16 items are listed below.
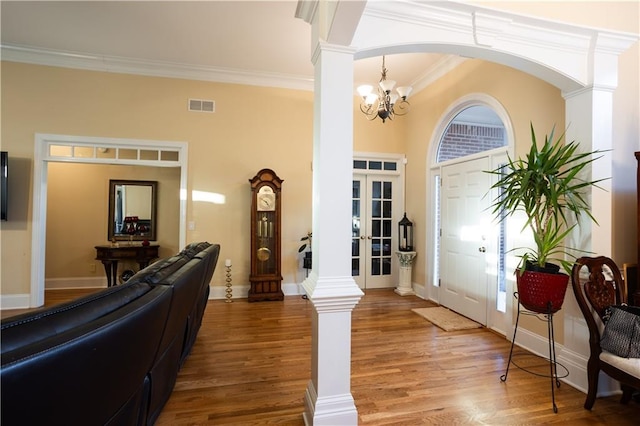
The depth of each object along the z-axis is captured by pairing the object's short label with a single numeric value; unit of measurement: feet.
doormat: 11.77
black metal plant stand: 7.25
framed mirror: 18.29
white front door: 12.12
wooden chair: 6.84
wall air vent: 15.17
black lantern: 16.96
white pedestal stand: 16.61
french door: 17.66
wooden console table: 16.42
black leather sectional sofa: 2.44
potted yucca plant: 7.27
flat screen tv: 12.98
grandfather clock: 14.98
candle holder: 14.93
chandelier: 11.01
